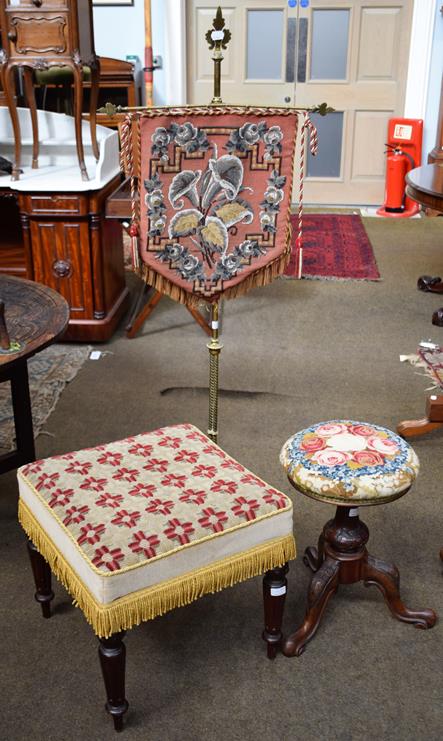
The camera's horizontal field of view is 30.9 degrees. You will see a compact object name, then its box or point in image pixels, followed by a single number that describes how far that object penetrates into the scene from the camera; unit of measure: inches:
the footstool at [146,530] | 65.2
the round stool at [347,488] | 72.9
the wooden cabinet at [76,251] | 144.4
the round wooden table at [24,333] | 81.2
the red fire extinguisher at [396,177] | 248.4
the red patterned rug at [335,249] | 195.8
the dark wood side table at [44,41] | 139.5
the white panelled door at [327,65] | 249.0
